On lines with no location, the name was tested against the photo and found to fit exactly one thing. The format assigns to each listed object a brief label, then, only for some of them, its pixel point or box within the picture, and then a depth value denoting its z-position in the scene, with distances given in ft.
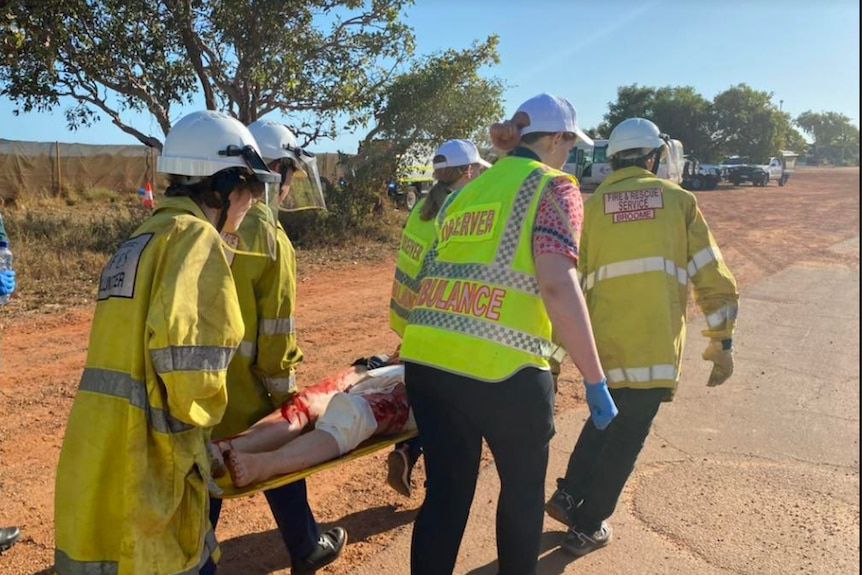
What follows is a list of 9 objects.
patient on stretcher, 8.58
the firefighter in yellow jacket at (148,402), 6.09
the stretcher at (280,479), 7.97
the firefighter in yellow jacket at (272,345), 8.77
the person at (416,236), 11.84
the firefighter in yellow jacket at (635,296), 10.39
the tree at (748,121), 159.53
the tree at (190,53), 32.94
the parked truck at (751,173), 124.47
